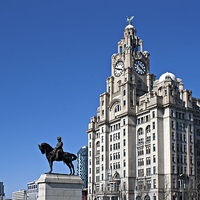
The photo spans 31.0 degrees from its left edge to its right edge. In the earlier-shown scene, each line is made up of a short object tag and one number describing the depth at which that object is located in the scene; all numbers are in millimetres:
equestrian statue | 46469
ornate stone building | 108562
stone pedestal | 44875
